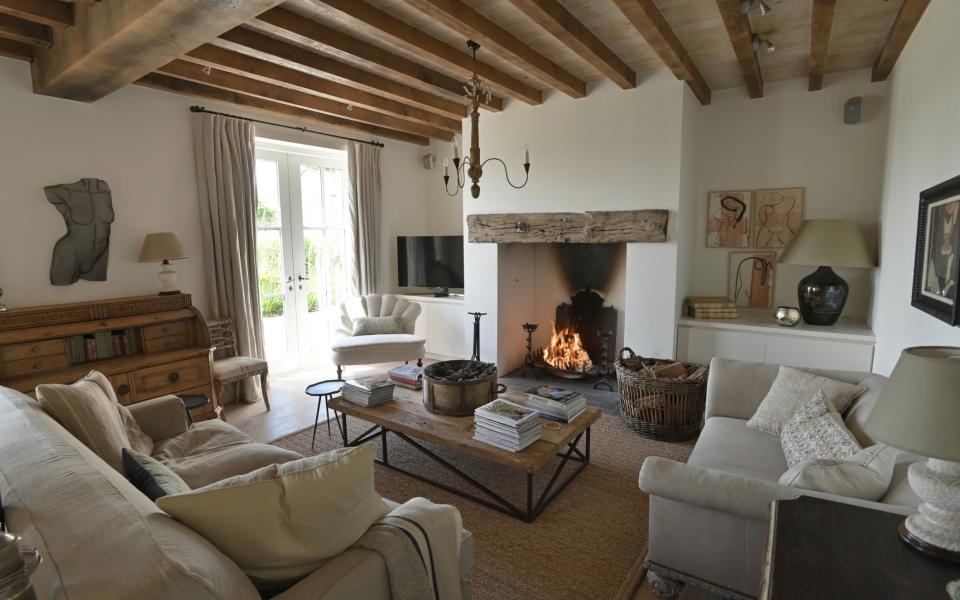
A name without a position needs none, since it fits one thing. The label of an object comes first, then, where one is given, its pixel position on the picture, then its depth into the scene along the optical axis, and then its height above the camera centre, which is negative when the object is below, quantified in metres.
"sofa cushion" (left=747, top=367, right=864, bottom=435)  2.34 -0.71
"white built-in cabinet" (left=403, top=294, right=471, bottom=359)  5.52 -0.82
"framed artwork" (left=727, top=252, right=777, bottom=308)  4.31 -0.24
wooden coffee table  2.38 -0.94
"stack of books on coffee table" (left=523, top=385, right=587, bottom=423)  2.71 -0.83
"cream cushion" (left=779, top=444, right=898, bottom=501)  1.60 -0.74
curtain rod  4.06 +1.22
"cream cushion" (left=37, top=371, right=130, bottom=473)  1.86 -0.62
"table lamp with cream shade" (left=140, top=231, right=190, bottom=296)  3.65 +0.06
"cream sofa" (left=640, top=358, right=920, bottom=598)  1.64 -0.94
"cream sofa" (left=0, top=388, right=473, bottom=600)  0.94 -0.59
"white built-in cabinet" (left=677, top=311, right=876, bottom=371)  3.49 -0.69
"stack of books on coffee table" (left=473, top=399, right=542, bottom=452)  2.37 -0.84
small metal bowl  3.73 -0.49
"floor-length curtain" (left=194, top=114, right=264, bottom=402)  4.17 +0.30
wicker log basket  3.29 -1.02
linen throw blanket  1.34 -0.83
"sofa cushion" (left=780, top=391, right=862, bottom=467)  1.99 -0.78
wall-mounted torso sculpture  3.42 +0.19
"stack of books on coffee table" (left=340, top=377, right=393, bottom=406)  2.97 -0.82
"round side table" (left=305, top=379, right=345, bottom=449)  3.25 -0.88
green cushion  5.00 -0.72
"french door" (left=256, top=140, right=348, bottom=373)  4.92 +0.06
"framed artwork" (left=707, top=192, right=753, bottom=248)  4.34 +0.28
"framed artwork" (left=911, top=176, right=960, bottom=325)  1.85 -0.02
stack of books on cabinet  4.07 -0.47
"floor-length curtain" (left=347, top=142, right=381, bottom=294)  5.46 +0.46
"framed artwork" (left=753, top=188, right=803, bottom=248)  4.17 +0.28
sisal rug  2.07 -1.34
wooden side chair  3.90 -0.87
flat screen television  5.62 -0.08
